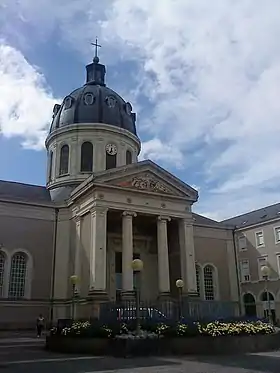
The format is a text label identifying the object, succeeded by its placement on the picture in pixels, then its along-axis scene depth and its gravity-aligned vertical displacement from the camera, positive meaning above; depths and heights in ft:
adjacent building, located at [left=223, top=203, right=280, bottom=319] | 134.92 +18.26
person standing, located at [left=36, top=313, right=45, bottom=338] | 87.04 -1.84
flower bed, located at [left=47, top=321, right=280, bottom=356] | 51.37 -2.87
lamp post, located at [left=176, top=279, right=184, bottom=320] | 61.32 +5.61
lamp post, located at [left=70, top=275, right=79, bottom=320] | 97.28 +3.24
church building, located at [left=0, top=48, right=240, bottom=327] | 103.60 +22.03
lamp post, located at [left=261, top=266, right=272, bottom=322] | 74.97 +7.40
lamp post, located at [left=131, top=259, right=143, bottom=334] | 54.10 +3.89
